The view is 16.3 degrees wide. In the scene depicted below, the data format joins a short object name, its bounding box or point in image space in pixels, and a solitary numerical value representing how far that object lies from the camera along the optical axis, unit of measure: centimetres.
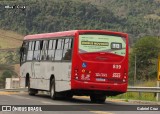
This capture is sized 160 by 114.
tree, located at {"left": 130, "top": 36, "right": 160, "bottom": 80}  12288
